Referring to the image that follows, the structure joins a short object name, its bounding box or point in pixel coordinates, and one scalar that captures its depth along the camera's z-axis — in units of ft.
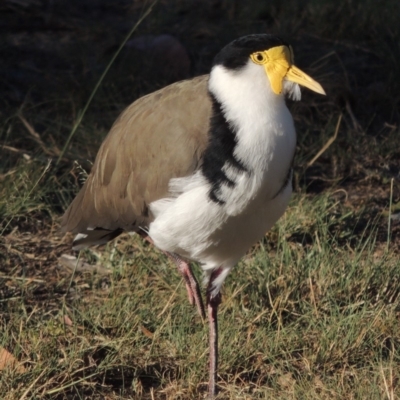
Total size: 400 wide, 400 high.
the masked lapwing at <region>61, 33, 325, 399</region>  23.12
